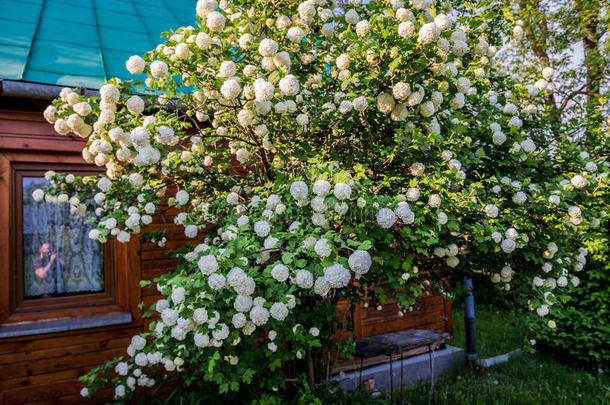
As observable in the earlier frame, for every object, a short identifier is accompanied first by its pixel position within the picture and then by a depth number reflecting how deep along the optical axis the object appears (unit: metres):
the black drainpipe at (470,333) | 6.06
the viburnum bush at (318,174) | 2.22
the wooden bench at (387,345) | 4.34
